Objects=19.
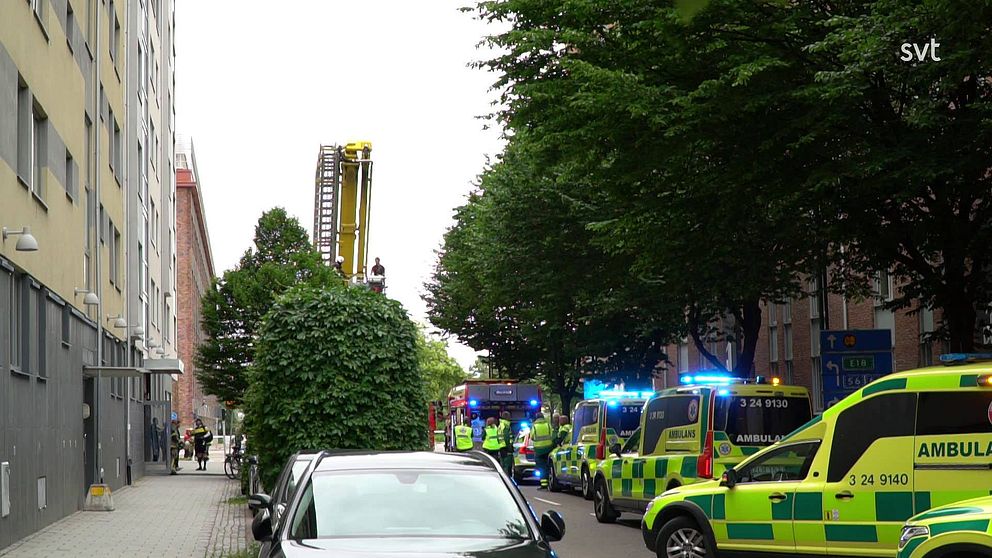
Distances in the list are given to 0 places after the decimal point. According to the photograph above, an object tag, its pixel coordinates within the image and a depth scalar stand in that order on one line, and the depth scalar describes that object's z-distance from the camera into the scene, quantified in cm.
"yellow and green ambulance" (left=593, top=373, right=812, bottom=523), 1672
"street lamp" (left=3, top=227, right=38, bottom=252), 1736
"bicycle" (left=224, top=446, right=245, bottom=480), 3693
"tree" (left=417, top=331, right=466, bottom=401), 12734
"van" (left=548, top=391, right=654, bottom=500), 2456
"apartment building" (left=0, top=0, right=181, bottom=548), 1820
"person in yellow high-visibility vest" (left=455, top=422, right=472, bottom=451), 3206
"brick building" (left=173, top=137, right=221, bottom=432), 8431
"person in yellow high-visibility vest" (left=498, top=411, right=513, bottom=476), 3089
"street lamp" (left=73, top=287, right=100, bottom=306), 2369
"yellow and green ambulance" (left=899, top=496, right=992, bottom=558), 852
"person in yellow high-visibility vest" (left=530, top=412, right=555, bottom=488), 3170
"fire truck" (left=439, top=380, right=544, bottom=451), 4362
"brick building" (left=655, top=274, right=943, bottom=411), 3394
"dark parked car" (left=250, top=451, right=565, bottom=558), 686
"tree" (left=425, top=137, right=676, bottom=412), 3238
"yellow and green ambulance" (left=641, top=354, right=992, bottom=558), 1091
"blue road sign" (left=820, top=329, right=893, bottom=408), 2006
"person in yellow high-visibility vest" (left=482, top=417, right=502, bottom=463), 3081
